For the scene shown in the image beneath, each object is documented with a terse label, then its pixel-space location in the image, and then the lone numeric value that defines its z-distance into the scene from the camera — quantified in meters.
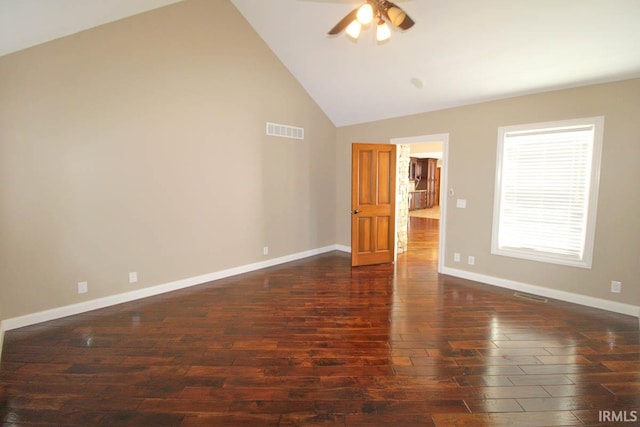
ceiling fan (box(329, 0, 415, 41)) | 2.56
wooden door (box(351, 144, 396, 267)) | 5.14
